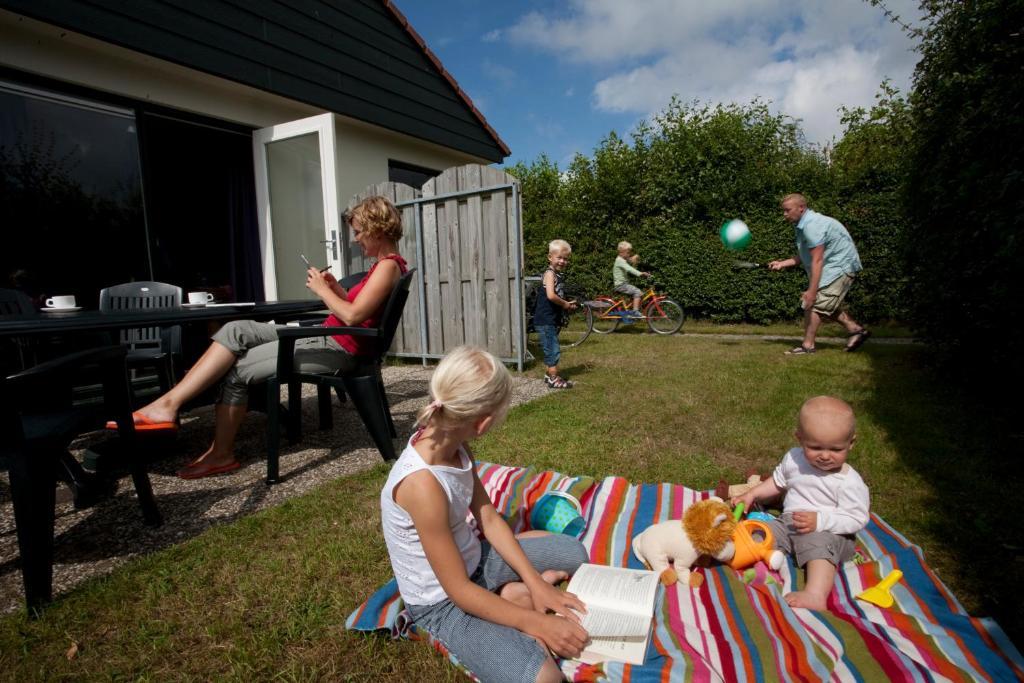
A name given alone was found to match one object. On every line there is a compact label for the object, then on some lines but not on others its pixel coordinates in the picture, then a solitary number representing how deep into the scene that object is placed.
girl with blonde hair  1.44
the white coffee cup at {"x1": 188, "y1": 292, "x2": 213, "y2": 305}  3.47
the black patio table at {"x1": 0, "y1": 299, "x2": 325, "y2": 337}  2.07
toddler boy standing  5.00
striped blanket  1.43
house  4.70
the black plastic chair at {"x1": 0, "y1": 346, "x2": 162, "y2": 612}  1.79
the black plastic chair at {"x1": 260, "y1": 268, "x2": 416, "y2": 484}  2.87
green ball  9.29
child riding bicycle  9.73
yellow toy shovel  1.71
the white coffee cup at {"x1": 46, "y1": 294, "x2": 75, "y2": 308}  3.12
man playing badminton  6.33
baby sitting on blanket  1.90
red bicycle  9.37
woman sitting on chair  2.92
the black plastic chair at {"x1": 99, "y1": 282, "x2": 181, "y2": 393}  3.68
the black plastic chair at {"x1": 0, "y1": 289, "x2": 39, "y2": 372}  3.15
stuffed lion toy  1.86
